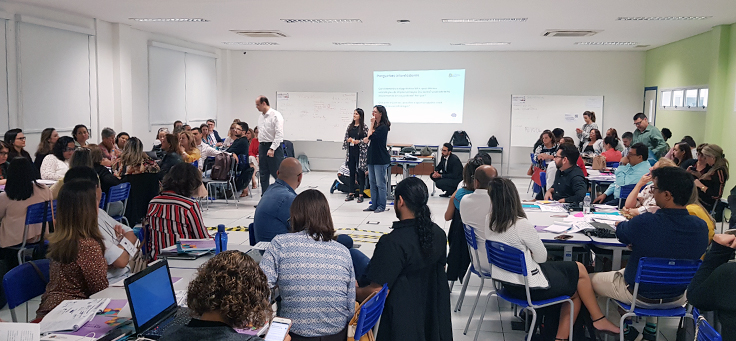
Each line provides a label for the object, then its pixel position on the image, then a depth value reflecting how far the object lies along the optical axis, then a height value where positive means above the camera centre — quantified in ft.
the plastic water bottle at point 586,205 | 16.72 -2.42
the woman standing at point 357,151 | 29.63 -1.83
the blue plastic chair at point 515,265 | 11.63 -2.98
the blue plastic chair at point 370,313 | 8.34 -2.89
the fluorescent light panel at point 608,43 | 37.60 +5.14
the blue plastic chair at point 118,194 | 19.53 -2.82
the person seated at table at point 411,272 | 9.37 -2.52
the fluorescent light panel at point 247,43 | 40.73 +4.99
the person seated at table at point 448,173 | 32.76 -3.07
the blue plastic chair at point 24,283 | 9.00 -2.78
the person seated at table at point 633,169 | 20.92 -1.69
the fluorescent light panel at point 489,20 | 27.86 +4.79
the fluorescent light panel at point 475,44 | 39.63 +5.09
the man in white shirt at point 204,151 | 30.32 -1.98
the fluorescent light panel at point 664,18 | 26.71 +4.87
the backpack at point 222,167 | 28.40 -2.62
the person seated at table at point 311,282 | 8.57 -2.45
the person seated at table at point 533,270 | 11.96 -3.12
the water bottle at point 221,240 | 11.33 -2.46
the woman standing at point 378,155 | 27.76 -1.83
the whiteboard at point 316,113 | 46.09 +0.15
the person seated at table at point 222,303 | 5.85 -1.92
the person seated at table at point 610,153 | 29.27 -1.56
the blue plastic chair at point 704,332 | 6.98 -2.60
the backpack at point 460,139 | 44.42 -1.56
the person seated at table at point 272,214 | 12.55 -2.14
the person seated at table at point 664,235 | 11.28 -2.18
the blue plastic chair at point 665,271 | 11.11 -2.82
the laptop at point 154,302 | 7.36 -2.53
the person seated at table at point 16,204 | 15.14 -2.48
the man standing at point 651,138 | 32.98 -0.87
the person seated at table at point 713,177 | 22.85 -2.06
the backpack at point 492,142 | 44.75 -1.74
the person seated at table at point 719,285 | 8.02 -2.28
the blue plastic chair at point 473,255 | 13.42 -3.15
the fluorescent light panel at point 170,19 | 29.68 +4.72
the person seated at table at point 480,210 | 13.43 -2.16
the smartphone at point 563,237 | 13.65 -2.72
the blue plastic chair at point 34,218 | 15.11 -2.83
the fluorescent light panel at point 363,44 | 40.27 +5.00
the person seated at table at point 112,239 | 10.14 -2.41
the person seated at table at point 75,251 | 9.14 -2.23
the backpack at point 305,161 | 46.19 -3.65
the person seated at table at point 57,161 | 21.30 -1.90
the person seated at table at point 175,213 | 12.99 -2.25
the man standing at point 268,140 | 28.07 -1.26
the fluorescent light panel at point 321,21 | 29.17 +4.77
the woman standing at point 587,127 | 39.99 -0.39
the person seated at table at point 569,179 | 19.81 -1.99
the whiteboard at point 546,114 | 43.68 +0.49
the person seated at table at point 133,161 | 22.15 -1.88
